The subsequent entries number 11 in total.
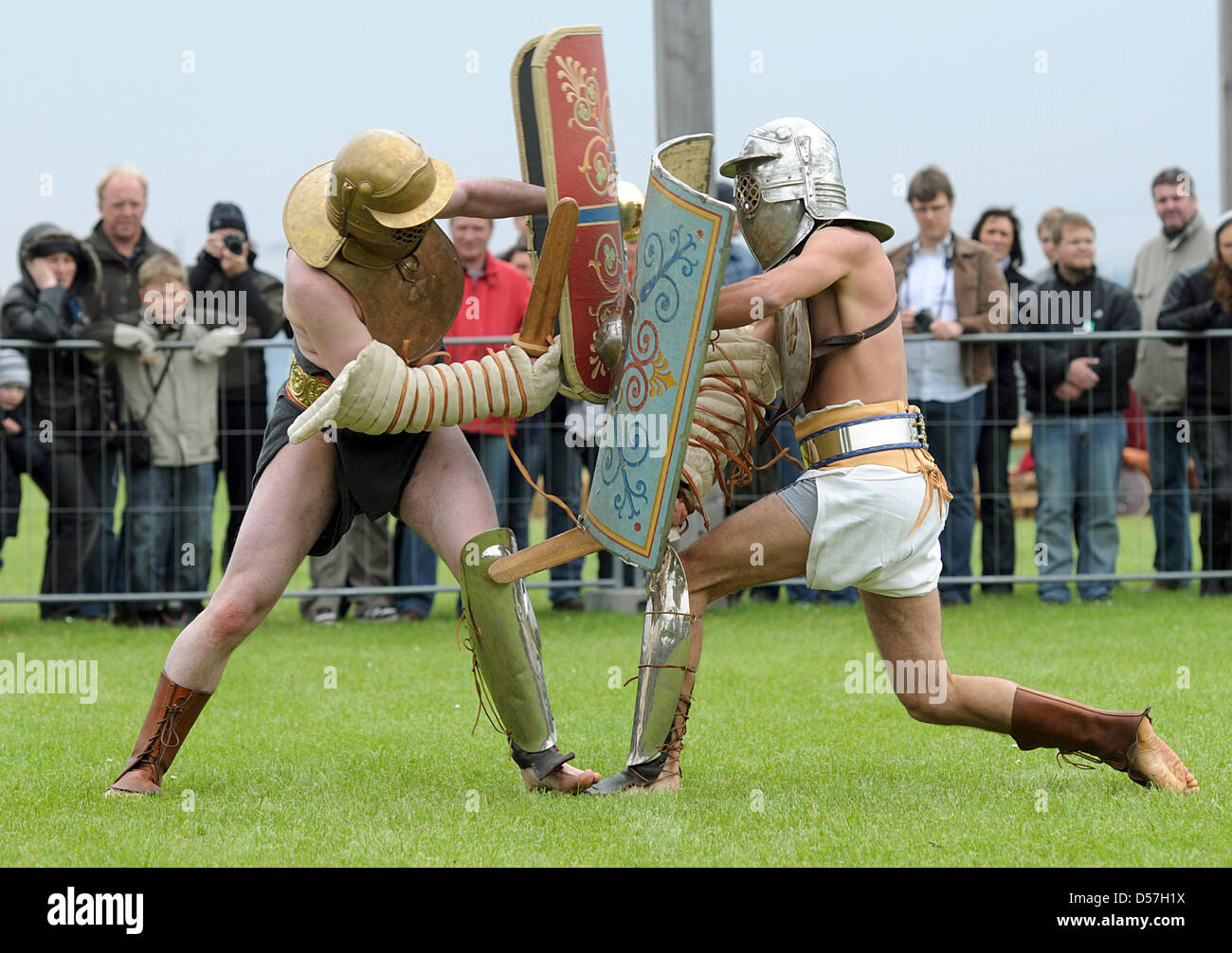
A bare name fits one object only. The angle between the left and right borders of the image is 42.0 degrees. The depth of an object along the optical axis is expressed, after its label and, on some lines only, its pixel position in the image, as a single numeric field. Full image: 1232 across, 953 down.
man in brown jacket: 8.51
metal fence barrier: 8.26
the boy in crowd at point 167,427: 8.19
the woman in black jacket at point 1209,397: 8.66
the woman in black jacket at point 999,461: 8.68
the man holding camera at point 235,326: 8.37
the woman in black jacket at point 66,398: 8.20
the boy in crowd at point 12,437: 8.11
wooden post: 8.87
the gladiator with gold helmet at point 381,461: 4.19
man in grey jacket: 8.87
